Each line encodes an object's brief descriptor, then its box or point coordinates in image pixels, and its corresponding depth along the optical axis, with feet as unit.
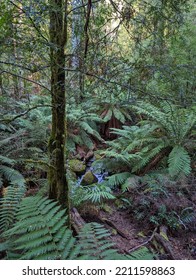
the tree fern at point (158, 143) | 13.88
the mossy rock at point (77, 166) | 16.44
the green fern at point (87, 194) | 10.29
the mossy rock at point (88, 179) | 15.26
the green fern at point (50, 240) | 5.26
